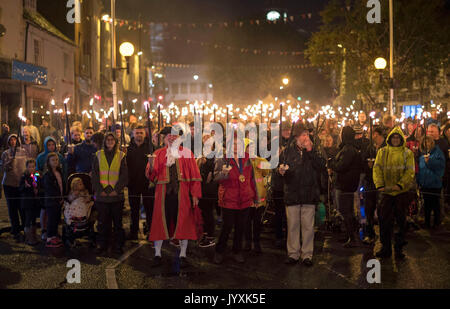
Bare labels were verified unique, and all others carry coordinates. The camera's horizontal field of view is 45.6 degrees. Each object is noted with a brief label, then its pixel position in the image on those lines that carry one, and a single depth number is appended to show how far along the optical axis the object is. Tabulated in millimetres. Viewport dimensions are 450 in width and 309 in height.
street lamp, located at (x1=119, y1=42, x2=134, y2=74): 16266
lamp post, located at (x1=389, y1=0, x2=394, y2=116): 19016
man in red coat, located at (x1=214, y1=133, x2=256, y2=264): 8180
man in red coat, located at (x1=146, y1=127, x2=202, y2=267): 7906
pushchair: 8922
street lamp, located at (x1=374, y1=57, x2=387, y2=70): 19094
